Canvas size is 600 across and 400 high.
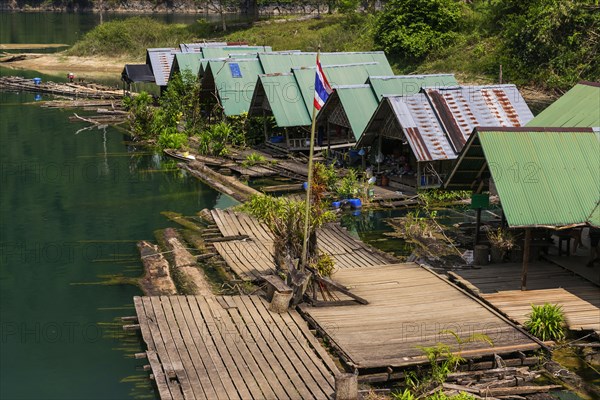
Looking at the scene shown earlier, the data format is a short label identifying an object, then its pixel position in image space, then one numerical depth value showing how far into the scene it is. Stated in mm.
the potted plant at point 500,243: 20562
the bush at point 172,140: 37906
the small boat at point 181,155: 36281
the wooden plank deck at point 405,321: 16281
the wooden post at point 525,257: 18688
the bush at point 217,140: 36688
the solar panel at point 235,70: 39488
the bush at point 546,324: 17234
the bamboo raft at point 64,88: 54531
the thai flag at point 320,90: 18469
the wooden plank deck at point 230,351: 15062
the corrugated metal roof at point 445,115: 28594
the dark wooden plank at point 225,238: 24375
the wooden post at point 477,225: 22141
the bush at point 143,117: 41438
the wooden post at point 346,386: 14340
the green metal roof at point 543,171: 18484
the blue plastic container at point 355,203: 27891
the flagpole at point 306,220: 18375
